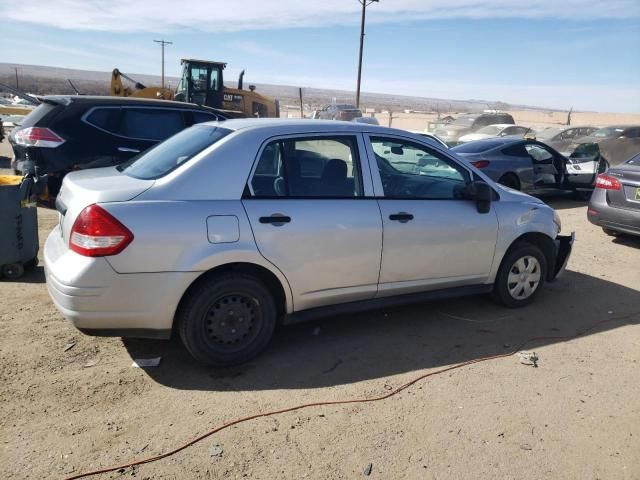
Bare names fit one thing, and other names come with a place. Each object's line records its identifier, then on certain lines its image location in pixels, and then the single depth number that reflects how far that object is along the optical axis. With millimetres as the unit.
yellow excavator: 19906
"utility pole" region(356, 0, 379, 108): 32812
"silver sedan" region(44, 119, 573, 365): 3211
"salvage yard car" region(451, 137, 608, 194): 10156
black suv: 6938
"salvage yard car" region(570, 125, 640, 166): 16266
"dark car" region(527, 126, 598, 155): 19750
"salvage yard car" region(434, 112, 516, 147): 22509
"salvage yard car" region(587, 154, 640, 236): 7250
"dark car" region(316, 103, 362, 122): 32344
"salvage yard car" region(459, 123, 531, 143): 20661
